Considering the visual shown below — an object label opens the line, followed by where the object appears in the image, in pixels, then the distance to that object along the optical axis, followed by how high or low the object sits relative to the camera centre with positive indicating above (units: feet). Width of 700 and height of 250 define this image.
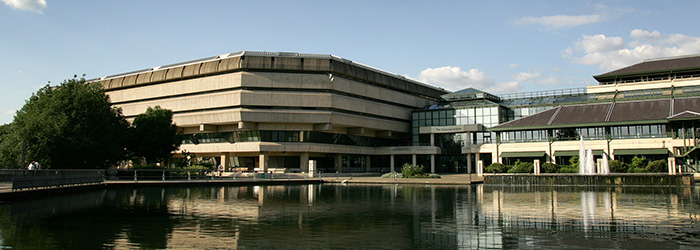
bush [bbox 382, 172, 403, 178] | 183.40 -4.05
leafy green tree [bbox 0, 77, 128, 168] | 128.57 +8.98
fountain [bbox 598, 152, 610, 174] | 158.51 -0.65
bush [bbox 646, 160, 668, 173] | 149.79 -0.28
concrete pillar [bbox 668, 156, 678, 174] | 150.71 -0.11
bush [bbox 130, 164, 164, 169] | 170.77 -0.69
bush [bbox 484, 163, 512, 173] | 177.06 -1.19
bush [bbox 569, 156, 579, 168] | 166.98 +1.45
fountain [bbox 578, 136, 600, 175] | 163.02 +0.35
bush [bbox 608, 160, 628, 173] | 159.84 -0.65
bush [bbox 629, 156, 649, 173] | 162.20 +0.71
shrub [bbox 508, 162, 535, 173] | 171.22 -1.12
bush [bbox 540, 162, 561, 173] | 167.59 -0.74
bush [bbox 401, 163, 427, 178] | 179.92 -2.76
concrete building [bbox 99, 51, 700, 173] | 192.65 +23.64
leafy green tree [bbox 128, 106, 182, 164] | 187.11 +11.06
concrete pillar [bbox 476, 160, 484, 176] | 211.20 -1.42
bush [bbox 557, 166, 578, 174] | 163.57 -1.71
